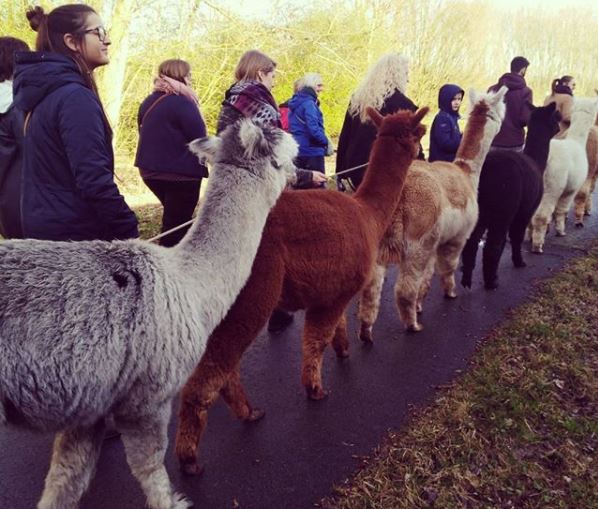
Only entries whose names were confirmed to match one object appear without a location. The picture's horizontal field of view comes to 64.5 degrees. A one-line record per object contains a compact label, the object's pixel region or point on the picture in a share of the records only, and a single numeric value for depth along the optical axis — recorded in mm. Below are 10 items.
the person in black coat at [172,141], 3537
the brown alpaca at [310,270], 2391
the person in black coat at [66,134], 1990
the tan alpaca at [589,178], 7465
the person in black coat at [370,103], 3912
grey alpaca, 1469
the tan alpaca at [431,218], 3760
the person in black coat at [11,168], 2357
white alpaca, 6086
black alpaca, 4625
